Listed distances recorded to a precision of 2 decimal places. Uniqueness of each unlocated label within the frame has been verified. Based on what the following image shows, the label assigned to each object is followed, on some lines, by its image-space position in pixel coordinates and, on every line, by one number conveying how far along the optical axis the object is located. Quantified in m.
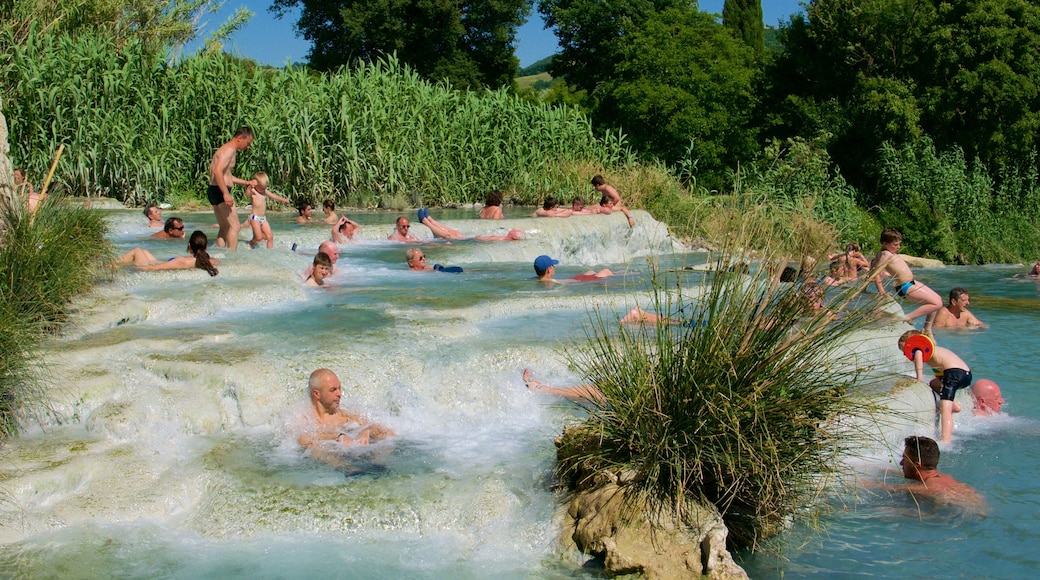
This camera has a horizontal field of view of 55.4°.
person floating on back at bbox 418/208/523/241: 14.81
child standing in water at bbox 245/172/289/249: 12.27
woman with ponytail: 10.09
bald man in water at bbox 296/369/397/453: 6.57
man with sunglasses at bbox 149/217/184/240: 12.57
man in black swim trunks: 11.00
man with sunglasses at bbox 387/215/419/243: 14.55
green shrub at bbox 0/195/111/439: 6.29
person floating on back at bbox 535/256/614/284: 11.44
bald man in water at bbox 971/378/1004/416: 8.14
